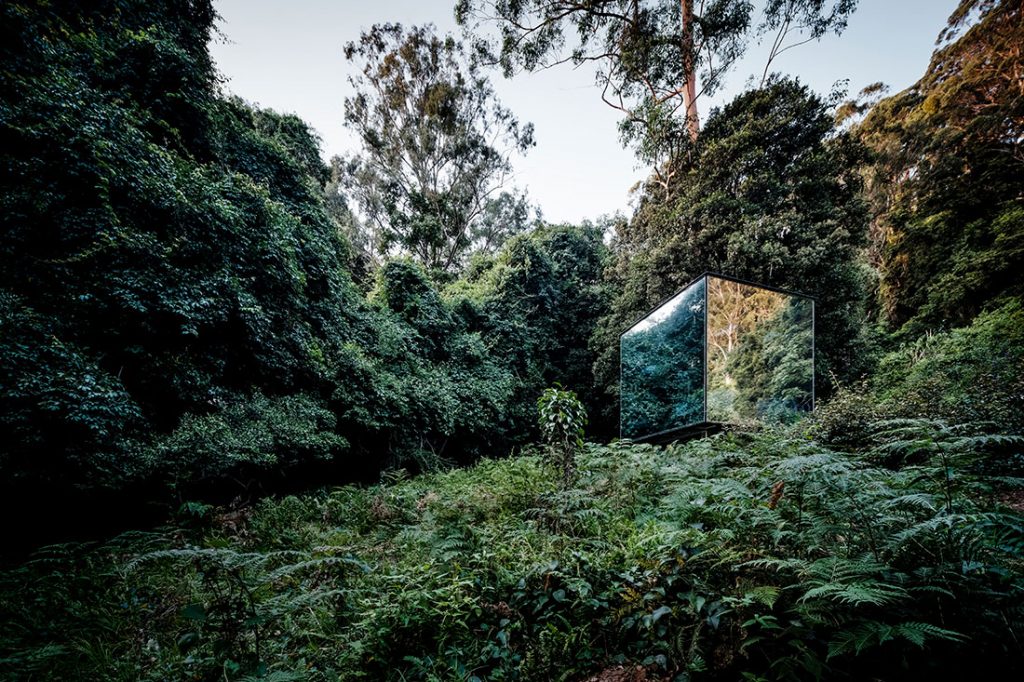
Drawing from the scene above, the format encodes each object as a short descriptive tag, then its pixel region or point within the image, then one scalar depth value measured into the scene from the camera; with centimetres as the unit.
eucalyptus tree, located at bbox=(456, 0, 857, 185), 1326
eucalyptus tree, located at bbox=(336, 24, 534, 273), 1884
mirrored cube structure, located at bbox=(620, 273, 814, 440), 652
